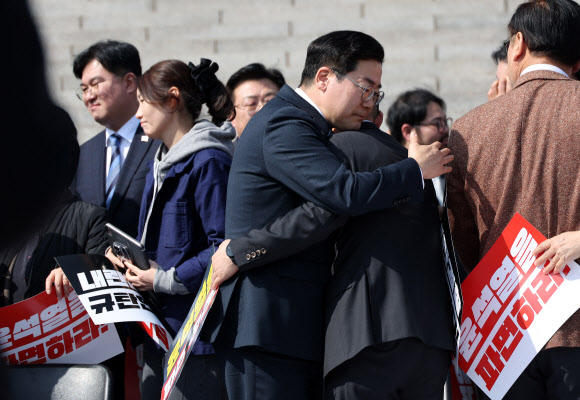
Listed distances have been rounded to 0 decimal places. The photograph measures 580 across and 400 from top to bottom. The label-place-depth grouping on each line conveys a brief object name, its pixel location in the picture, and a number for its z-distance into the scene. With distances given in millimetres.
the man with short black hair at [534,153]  4703
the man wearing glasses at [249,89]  8258
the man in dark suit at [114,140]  7309
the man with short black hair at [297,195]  4531
